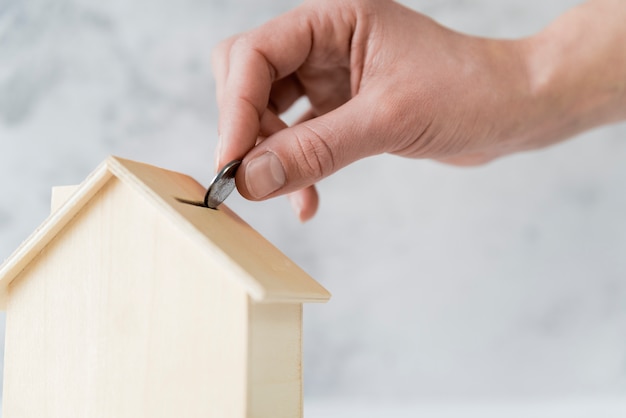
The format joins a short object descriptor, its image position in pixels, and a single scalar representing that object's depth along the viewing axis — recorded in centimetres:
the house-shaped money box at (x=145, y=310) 39
